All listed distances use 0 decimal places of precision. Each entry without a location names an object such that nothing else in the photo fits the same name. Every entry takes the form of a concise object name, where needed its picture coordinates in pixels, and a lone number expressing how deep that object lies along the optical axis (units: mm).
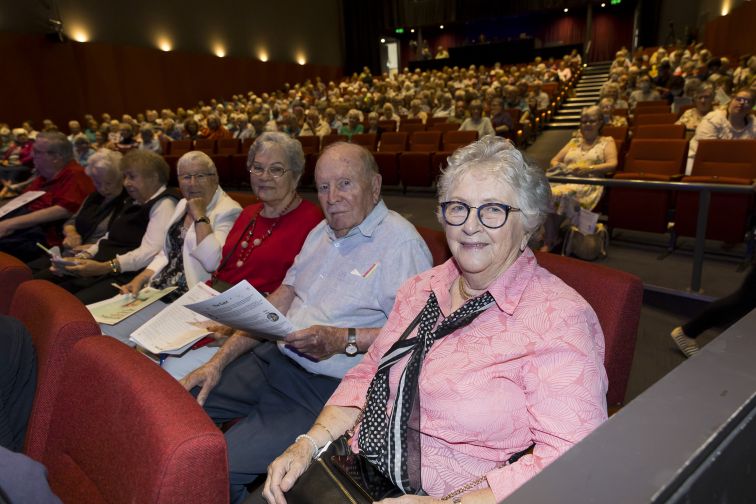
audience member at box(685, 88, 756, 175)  4090
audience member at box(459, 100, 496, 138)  7336
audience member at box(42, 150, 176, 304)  2695
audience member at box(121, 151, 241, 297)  2311
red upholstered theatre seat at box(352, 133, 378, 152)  7868
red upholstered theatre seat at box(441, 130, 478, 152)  6875
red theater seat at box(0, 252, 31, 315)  1931
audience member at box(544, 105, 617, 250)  3879
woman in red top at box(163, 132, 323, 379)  2133
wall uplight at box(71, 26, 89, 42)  13469
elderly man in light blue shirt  1545
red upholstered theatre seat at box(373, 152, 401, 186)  7066
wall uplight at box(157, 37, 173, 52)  15795
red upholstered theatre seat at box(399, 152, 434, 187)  6691
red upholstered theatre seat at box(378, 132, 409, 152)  7578
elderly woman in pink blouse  960
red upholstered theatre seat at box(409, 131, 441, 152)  7208
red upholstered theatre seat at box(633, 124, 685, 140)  4621
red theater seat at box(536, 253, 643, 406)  1219
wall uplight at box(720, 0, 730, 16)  13033
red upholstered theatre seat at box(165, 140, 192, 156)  9267
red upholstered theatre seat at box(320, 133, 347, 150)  8165
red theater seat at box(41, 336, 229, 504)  780
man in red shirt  3408
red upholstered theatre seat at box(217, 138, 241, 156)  8758
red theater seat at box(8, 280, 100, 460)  1171
